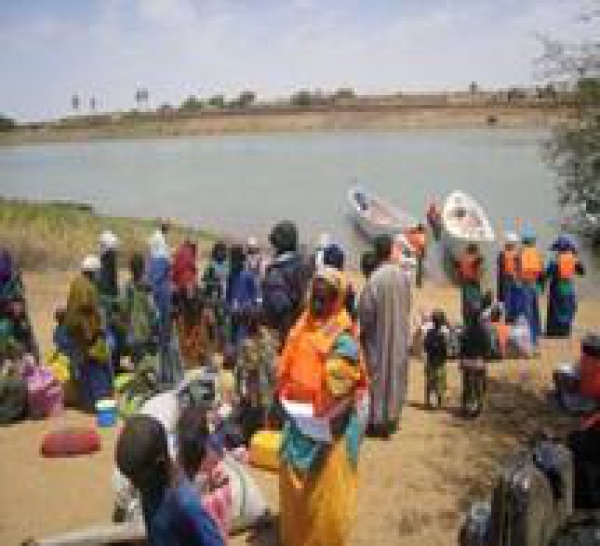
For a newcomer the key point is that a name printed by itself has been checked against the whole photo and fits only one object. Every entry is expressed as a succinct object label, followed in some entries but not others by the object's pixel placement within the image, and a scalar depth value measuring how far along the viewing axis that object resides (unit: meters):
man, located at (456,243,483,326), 10.03
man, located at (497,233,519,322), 11.80
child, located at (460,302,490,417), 8.23
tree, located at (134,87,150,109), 130.50
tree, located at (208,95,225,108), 98.26
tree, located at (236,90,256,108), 96.81
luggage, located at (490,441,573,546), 4.79
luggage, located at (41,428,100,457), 7.54
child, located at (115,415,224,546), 3.20
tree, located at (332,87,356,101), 91.19
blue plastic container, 8.20
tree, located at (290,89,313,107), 88.18
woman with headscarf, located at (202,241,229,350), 10.13
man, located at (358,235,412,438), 7.27
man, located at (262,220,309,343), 7.00
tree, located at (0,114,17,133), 89.63
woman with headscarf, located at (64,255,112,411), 8.35
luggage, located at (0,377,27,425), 8.28
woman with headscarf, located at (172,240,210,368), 10.01
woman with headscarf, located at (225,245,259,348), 9.70
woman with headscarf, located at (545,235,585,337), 11.72
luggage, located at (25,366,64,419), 8.46
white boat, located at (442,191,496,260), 20.84
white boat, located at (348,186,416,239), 23.83
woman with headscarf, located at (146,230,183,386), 9.55
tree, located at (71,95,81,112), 126.43
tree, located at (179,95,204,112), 96.48
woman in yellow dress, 5.28
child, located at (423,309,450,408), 8.27
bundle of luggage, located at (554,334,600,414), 7.75
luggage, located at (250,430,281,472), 7.16
